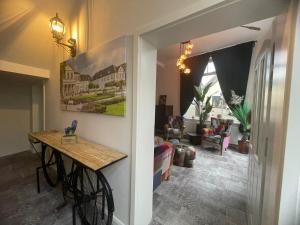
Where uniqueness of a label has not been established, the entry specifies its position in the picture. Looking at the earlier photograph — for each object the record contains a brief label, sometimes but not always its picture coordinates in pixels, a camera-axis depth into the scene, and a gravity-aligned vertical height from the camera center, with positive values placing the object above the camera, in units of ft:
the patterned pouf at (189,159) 10.45 -3.89
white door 3.55 -0.70
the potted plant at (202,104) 15.60 +0.25
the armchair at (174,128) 16.08 -2.68
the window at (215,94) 16.14 +1.46
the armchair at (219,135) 13.12 -2.77
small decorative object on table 5.89 -1.41
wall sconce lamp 6.38 +3.22
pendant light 10.52 +3.76
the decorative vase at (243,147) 13.38 -3.70
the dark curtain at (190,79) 16.85 +3.40
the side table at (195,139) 15.63 -3.61
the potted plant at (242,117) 13.28 -0.94
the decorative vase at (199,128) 15.97 -2.46
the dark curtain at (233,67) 13.93 +4.12
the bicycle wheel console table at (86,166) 4.47 -2.59
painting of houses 4.86 +0.93
